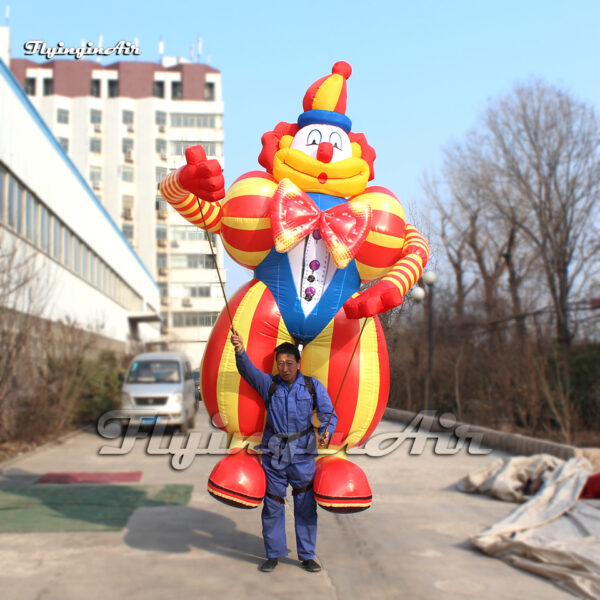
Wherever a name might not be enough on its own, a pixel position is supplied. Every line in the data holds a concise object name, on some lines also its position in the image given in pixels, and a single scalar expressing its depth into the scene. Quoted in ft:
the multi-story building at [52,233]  43.45
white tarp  18.69
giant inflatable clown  15.57
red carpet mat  32.04
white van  47.34
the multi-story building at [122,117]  158.40
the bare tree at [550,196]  70.23
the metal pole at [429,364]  37.35
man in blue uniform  15.81
